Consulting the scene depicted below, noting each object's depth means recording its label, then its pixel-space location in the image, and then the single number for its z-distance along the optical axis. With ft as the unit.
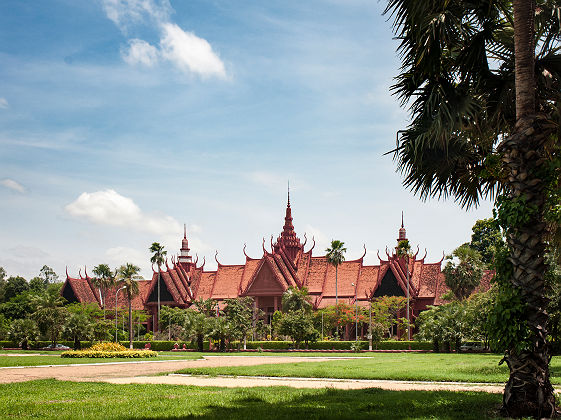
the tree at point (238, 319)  159.32
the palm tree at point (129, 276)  204.54
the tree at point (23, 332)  187.83
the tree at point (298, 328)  158.92
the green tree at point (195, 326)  159.94
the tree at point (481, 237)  251.19
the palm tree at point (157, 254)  228.22
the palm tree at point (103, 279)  249.96
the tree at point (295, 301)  186.39
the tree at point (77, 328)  165.27
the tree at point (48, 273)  427.74
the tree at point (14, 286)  311.47
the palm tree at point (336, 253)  199.52
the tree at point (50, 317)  175.94
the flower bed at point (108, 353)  117.08
